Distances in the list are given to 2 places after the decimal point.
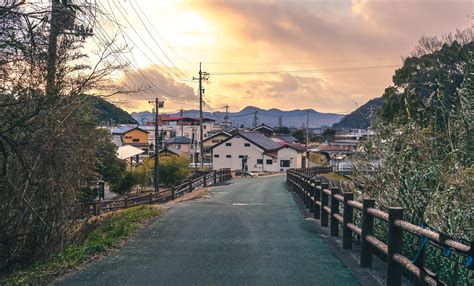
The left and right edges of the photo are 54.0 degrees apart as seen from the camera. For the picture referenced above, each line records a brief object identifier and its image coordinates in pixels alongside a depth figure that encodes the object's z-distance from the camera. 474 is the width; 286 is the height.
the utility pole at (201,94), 52.26
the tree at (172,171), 48.09
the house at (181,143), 93.75
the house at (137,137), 88.01
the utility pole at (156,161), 36.03
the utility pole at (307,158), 73.15
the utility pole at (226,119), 107.00
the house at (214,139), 83.88
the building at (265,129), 106.56
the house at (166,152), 63.91
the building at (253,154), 70.50
